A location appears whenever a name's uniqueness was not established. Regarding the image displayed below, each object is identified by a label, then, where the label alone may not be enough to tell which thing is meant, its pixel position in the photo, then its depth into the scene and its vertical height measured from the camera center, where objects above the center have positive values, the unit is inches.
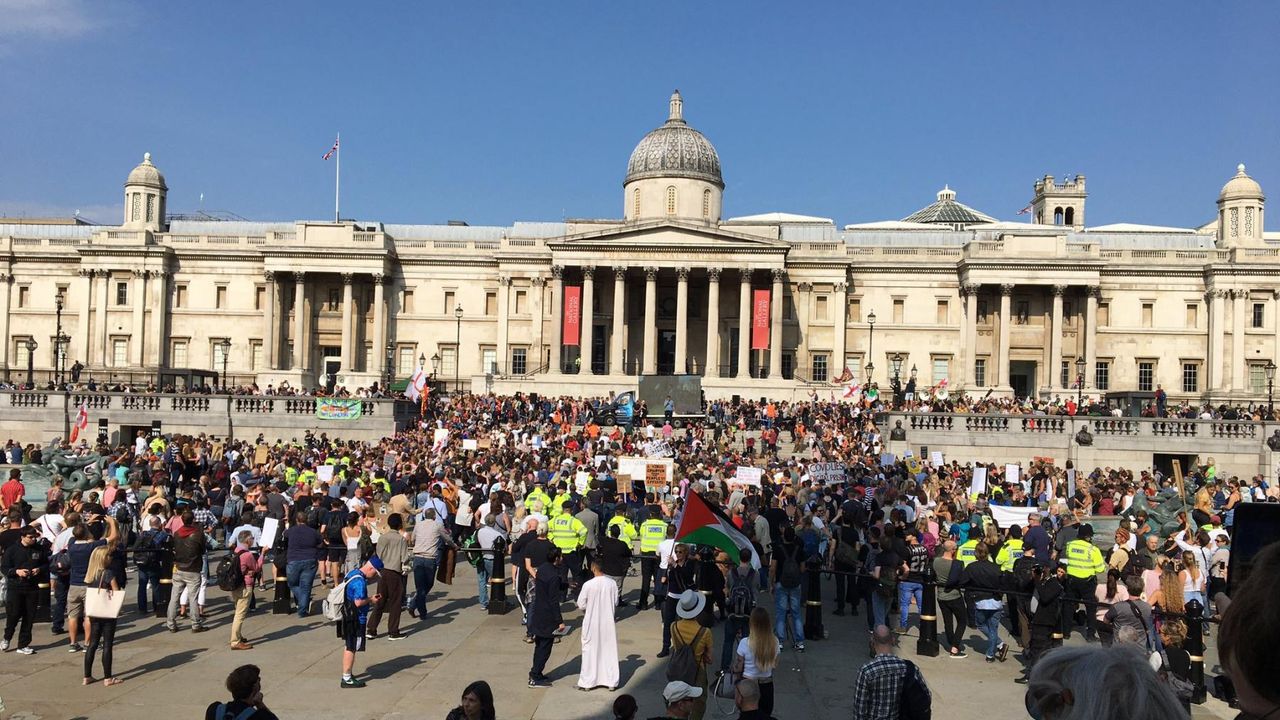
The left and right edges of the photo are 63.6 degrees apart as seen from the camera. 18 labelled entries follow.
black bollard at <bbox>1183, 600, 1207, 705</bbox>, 530.4 -134.8
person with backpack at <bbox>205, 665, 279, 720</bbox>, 305.3 -97.8
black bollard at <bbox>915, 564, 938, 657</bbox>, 598.2 -136.7
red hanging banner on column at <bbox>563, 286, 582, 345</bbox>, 2524.6 +181.8
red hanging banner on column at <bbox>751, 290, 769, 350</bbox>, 2506.2 +163.1
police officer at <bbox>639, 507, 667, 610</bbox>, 700.0 -114.3
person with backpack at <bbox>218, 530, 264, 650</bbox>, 575.2 -116.3
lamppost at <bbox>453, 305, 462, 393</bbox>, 2625.5 +44.8
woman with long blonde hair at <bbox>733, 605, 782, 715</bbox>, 409.4 -105.6
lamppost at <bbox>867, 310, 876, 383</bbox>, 2331.2 +128.0
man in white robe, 498.9 -122.8
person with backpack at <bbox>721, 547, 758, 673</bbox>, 533.3 -110.5
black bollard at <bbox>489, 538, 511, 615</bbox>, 683.4 -134.5
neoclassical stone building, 2549.2 +221.6
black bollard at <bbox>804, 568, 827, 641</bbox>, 644.7 -140.0
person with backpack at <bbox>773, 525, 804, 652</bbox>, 599.5 -119.5
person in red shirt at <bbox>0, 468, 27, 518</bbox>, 829.2 -100.1
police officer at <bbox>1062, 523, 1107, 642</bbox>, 590.2 -102.3
